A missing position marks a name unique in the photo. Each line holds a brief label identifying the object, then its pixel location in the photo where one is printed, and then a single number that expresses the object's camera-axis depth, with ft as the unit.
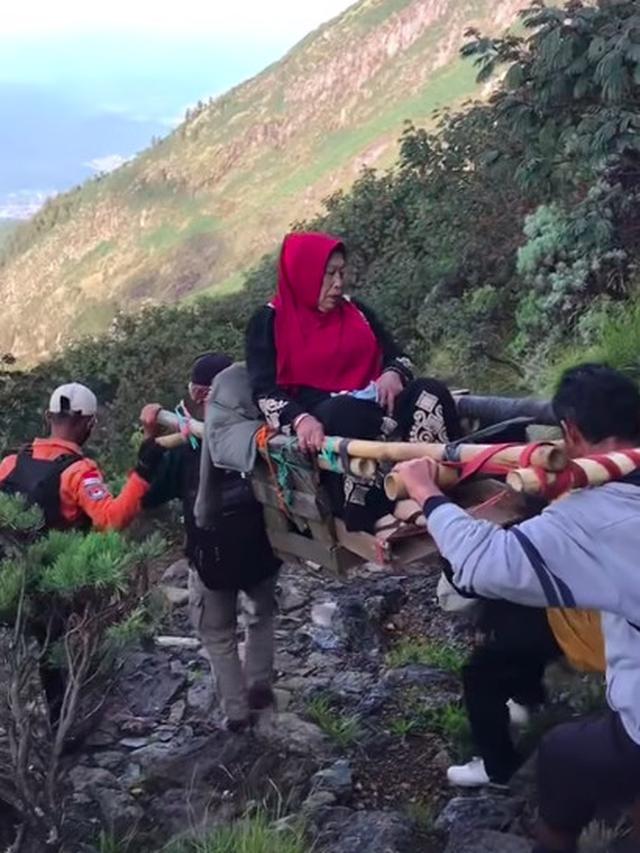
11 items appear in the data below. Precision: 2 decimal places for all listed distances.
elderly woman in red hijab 12.10
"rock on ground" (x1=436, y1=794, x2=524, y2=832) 12.75
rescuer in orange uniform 13.99
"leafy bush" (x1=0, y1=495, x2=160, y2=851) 11.55
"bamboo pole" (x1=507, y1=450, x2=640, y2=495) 8.75
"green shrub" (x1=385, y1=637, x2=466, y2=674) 18.25
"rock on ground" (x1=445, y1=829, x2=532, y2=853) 12.04
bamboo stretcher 8.80
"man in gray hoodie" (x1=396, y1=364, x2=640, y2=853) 8.80
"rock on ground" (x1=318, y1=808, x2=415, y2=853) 12.66
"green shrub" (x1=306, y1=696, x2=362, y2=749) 16.01
